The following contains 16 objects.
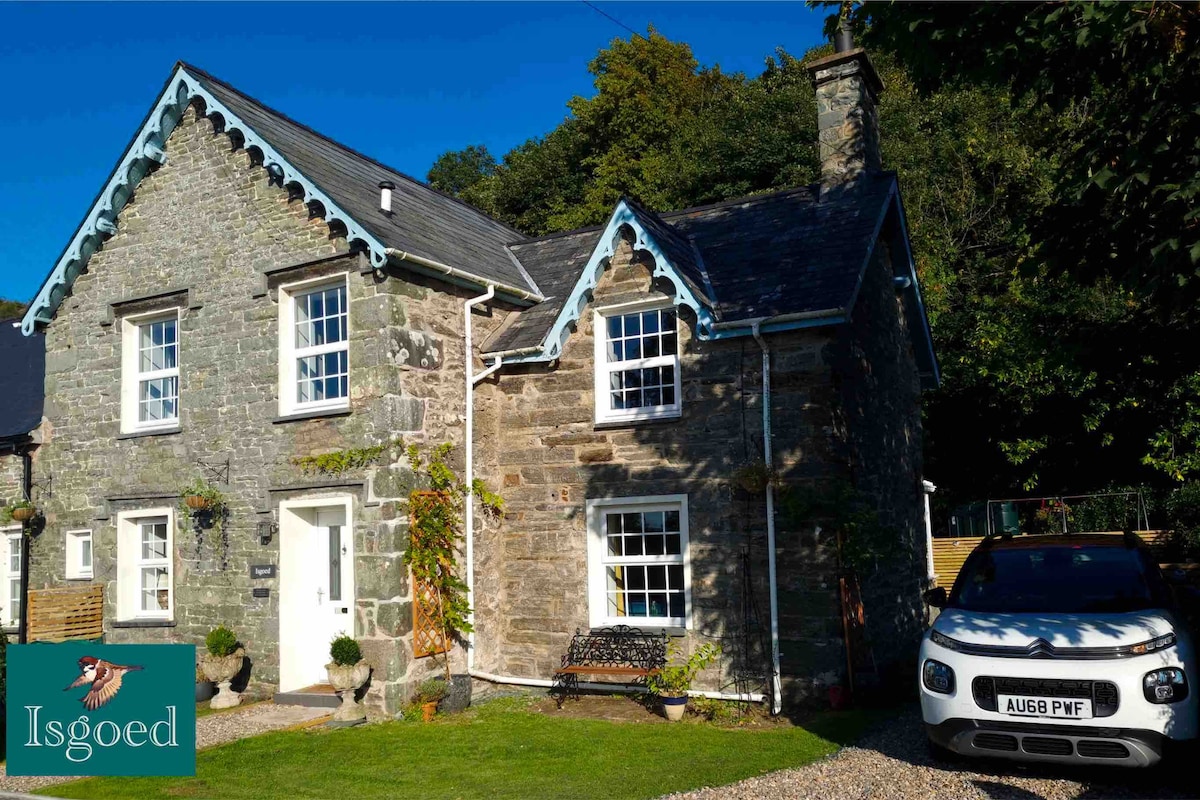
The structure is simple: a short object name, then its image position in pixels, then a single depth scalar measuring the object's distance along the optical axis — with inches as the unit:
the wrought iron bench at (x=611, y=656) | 503.2
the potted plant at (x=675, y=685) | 466.0
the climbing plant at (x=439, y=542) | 504.7
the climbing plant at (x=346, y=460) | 505.5
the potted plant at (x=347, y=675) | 479.2
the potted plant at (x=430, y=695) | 485.7
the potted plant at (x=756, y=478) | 475.5
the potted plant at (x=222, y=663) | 523.2
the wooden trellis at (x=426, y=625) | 500.4
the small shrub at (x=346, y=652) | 483.2
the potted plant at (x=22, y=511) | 620.4
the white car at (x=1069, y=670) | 291.7
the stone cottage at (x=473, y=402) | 493.4
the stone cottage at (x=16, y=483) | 640.4
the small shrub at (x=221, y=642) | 525.7
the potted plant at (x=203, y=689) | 532.4
